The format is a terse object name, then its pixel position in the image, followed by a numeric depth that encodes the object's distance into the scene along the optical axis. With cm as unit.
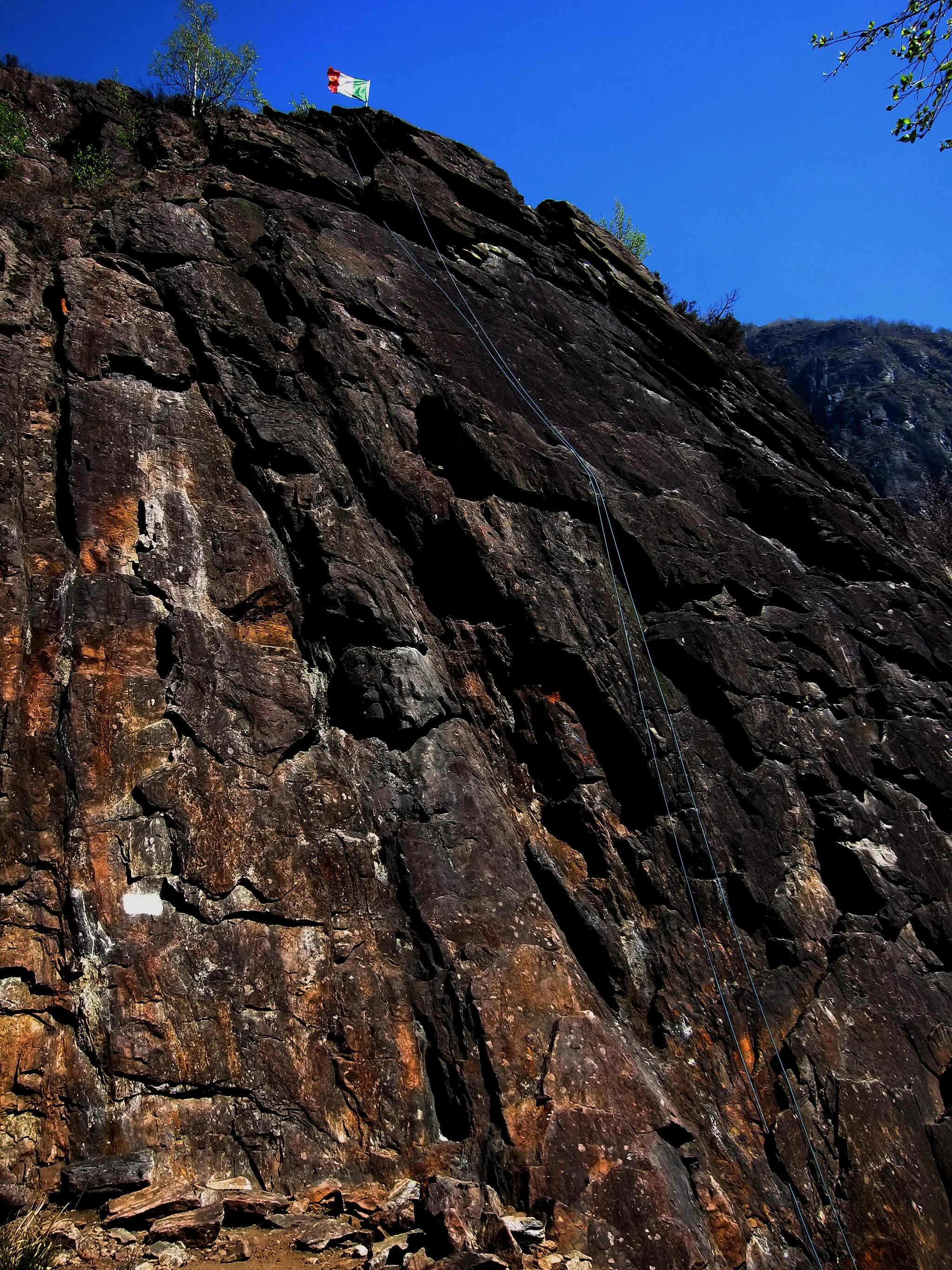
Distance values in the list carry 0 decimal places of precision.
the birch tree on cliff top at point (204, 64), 2011
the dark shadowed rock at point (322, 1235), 572
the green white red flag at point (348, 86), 1593
